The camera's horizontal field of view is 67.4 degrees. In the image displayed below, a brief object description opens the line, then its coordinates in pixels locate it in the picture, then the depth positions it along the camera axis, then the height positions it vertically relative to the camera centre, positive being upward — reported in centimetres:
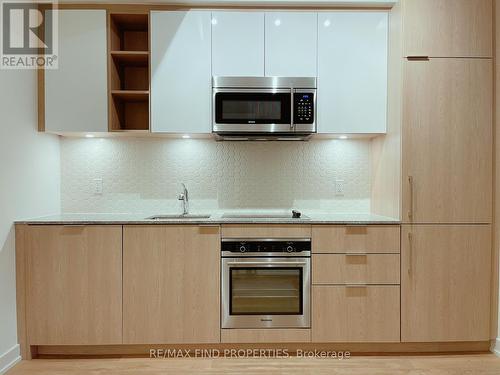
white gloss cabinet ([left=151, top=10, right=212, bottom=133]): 266 +85
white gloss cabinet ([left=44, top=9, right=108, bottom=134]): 264 +72
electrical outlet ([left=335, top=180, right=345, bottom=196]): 308 -8
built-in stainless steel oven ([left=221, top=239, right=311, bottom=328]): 248 -71
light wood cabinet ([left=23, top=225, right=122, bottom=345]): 244 -69
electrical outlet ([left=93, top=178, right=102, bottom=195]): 304 -6
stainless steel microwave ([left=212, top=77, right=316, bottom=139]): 263 +52
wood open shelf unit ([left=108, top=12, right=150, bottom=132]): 270 +84
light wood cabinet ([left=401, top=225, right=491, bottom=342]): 249 -70
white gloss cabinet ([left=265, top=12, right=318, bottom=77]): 268 +95
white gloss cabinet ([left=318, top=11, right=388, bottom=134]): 268 +83
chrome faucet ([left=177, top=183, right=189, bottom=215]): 295 -17
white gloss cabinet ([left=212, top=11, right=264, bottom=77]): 267 +97
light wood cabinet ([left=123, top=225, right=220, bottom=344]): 246 -70
